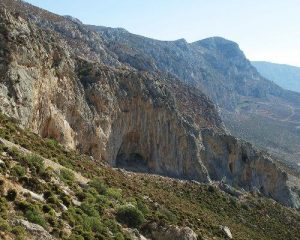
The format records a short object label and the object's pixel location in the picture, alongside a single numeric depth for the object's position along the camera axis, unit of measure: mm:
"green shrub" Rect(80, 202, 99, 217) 23293
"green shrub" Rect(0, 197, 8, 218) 17878
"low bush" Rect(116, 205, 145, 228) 25895
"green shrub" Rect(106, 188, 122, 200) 28969
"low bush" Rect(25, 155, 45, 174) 23908
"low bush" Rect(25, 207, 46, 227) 18836
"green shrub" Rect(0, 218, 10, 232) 16625
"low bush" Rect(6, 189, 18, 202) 19604
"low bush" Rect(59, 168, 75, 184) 26701
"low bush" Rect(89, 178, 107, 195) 28555
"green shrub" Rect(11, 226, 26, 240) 16731
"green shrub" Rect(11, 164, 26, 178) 21956
